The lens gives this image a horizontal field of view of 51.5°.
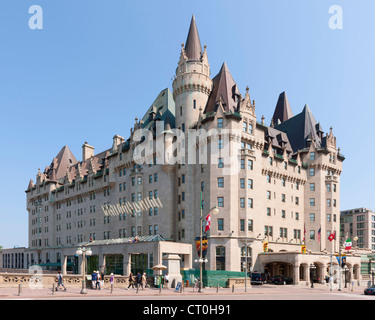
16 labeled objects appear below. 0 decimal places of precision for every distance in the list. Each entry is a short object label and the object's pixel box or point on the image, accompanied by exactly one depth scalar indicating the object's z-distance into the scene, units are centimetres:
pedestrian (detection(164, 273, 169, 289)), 4198
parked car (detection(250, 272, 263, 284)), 5521
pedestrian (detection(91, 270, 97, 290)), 3801
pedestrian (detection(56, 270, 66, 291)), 3572
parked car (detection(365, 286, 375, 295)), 4102
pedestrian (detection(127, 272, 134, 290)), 4048
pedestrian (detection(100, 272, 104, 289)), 3928
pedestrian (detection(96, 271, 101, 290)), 3813
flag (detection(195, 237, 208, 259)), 4471
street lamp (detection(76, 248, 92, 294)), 3358
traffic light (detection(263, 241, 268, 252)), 6462
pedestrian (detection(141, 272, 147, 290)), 4019
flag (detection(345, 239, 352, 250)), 5748
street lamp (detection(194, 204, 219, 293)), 3705
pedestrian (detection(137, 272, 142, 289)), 3966
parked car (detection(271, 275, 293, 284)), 5935
